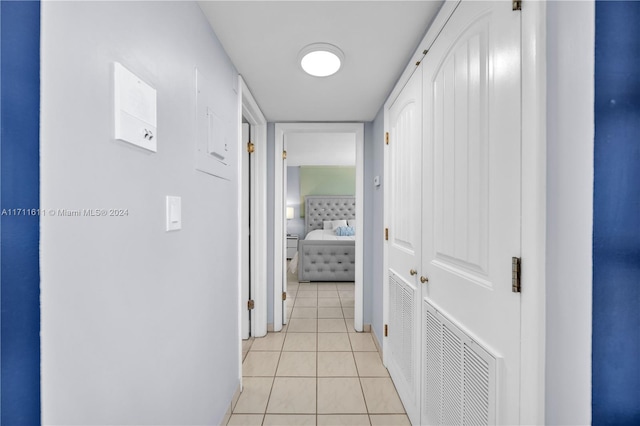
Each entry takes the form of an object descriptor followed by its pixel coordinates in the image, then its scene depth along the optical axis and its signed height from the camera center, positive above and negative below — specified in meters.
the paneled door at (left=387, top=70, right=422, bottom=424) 1.54 -0.16
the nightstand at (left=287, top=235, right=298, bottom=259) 6.81 -0.79
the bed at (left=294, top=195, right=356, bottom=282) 4.84 -0.80
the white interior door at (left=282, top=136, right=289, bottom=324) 3.04 -0.26
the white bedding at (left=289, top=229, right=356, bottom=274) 5.41 -0.47
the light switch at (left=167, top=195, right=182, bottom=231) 1.03 +0.00
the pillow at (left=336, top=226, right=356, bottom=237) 5.98 -0.38
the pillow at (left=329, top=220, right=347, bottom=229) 6.77 -0.24
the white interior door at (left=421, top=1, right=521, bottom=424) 0.82 +0.07
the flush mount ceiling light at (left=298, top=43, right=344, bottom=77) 1.57 +0.88
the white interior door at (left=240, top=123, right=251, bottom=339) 2.74 -0.28
